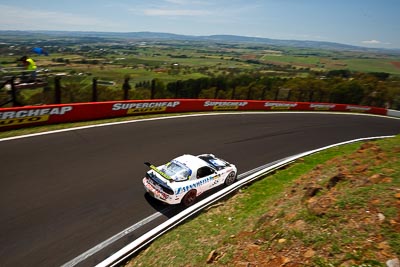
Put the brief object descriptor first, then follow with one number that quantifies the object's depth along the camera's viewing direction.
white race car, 8.82
